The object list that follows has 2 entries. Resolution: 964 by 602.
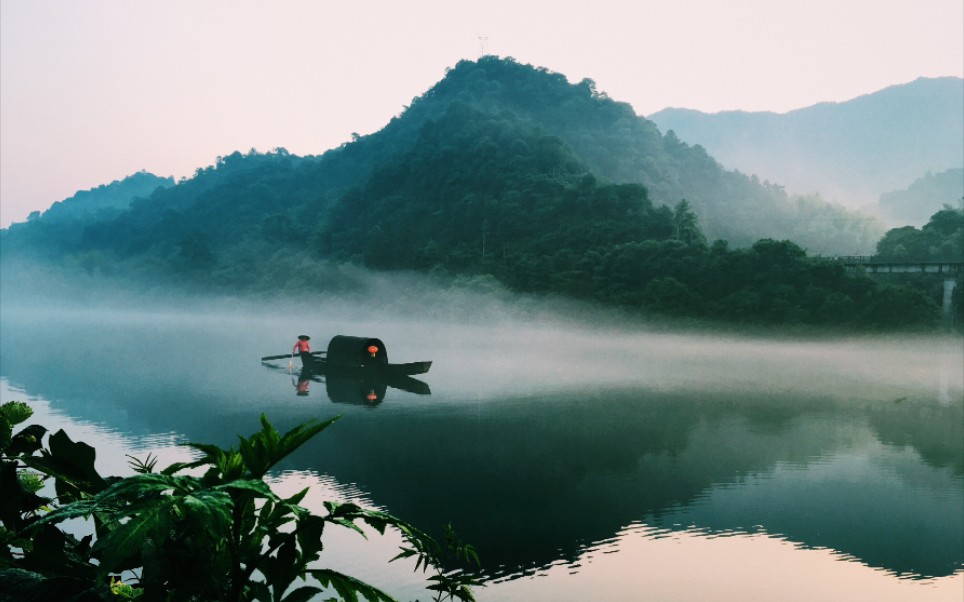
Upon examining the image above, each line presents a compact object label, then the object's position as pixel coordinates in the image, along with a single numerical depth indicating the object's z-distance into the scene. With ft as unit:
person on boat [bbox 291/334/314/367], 167.84
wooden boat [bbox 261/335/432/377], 154.71
